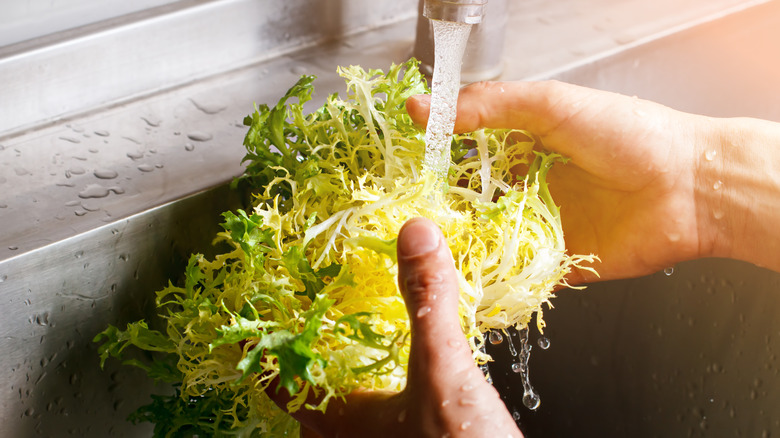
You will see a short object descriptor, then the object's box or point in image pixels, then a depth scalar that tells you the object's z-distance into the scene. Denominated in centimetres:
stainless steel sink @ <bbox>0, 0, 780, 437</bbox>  85
